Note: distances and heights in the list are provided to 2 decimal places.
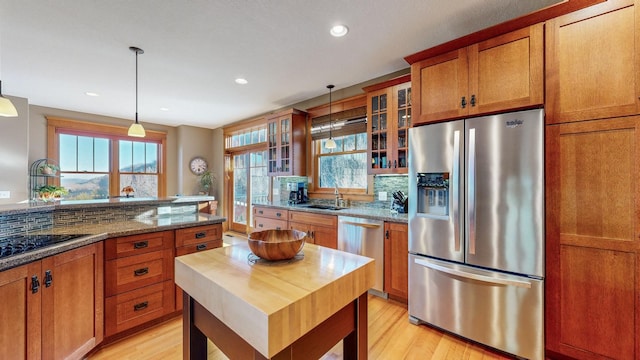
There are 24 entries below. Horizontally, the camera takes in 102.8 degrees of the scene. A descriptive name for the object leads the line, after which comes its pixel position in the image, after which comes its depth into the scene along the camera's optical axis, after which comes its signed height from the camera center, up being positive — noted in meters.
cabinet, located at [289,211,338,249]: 3.10 -0.60
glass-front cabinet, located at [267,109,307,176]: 4.17 +0.65
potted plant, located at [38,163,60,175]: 4.52 +0.20
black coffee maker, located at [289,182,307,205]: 4.17 -0.26
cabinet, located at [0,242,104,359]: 1.36 -0.77
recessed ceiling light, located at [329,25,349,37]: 2.25 +1.35
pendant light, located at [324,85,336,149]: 3.56 +0.50
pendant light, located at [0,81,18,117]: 2.15 +0.62
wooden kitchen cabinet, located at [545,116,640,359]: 1.54 -0.38
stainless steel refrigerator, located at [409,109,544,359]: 1.77 -0.37
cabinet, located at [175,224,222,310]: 2.31 -0.57
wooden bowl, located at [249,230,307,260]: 1.18 -0.32
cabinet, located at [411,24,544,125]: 1.80 +0.80
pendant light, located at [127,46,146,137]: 2.97 +0.58
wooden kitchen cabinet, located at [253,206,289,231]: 3.72 -0.58
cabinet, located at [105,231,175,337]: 1.96 -0.81
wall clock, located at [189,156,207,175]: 6.39 +0.38
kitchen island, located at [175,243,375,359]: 0.81 -0.44
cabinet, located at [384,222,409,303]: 2.53 -0.82
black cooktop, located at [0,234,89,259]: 1.48 -0.40
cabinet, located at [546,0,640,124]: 1.53 +0.74
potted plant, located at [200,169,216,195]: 6.41 -0.02
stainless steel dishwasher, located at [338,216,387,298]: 2.71 -0.65
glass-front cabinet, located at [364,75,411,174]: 2.88 +0.66
